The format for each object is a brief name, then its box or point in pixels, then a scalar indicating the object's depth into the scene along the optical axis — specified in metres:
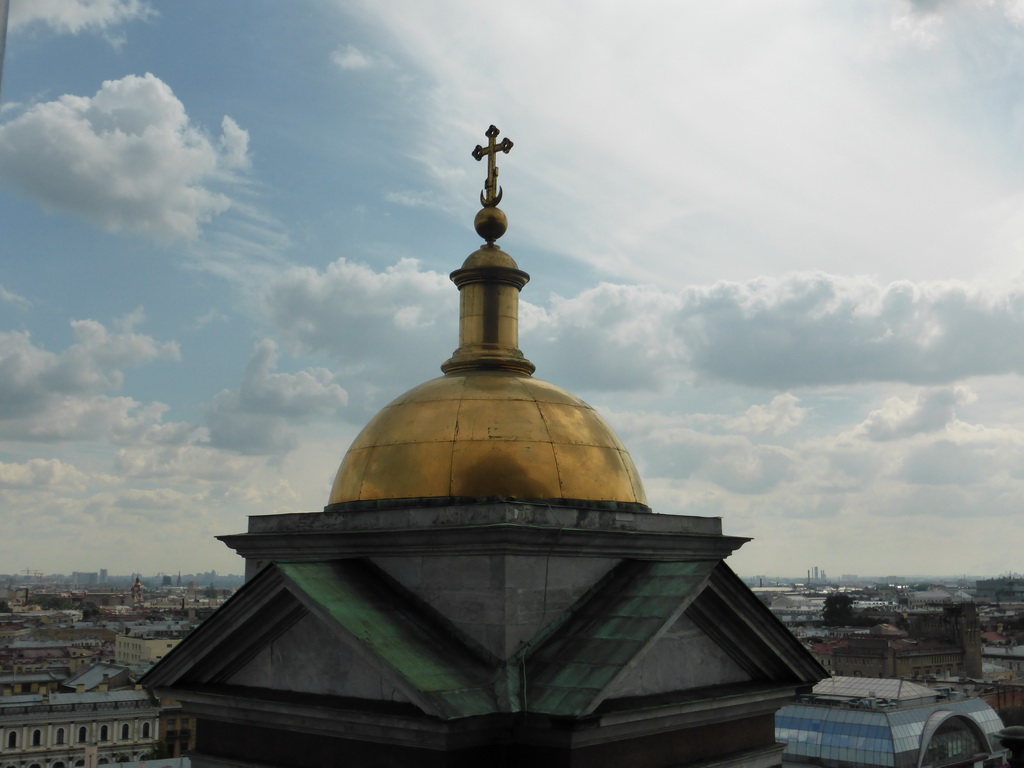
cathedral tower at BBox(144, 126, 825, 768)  10.96
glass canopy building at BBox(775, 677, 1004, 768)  61.62
